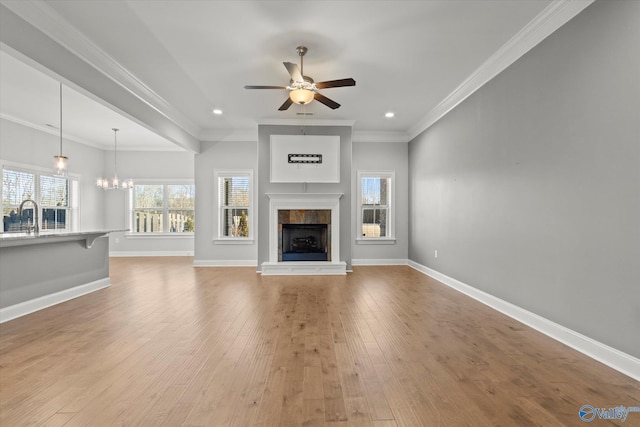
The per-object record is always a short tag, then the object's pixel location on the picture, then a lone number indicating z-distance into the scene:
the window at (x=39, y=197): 6.28
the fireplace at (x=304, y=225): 6.09
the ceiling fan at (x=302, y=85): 3.47
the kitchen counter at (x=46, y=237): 3.20
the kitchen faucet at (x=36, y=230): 3.76
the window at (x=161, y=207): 8.63
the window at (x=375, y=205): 7.27
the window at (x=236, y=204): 7.27
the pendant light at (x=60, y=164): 4.64
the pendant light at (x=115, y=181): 7.10
